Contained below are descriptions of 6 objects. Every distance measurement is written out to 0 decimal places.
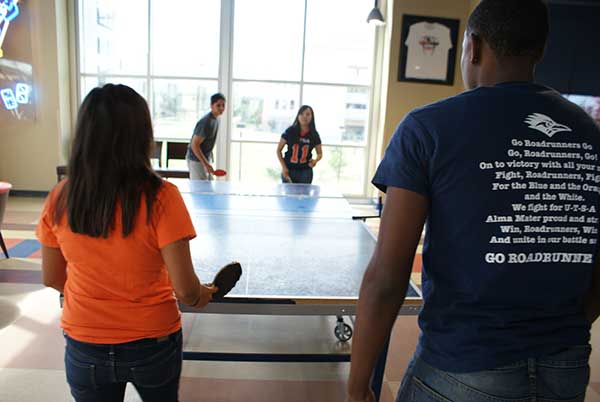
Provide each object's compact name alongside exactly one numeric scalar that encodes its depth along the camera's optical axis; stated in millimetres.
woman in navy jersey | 4988
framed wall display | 6969
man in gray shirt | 4871
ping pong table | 1684
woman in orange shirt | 1139
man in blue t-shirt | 840
